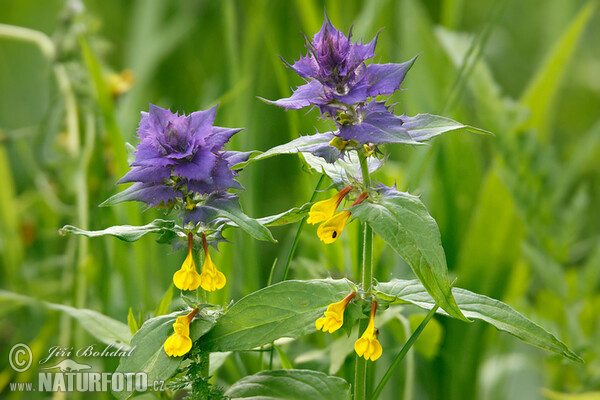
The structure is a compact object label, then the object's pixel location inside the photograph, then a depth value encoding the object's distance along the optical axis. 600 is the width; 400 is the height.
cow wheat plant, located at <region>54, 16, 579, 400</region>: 1.50
